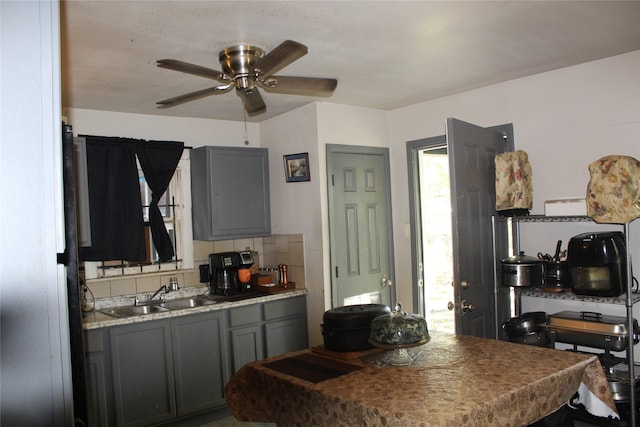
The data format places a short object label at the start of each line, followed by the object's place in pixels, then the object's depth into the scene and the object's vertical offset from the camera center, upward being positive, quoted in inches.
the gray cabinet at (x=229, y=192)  180.9 +12.4
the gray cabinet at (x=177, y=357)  144.9 -40.1
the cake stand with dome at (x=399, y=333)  89.7 -20.3
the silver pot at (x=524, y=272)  137.6 -16.0
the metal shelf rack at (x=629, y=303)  116.8 -22.7
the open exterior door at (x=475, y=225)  132.3 -3.0
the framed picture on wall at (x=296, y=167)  179.3 +20.0
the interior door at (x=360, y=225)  178.5 -1.7
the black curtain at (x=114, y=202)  165.3 +9.9
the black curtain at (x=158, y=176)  176.7 +18.8
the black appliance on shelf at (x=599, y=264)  122.8 -13.3
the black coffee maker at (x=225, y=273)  183.9 -16.7
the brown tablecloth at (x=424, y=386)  73.9 -26.9
